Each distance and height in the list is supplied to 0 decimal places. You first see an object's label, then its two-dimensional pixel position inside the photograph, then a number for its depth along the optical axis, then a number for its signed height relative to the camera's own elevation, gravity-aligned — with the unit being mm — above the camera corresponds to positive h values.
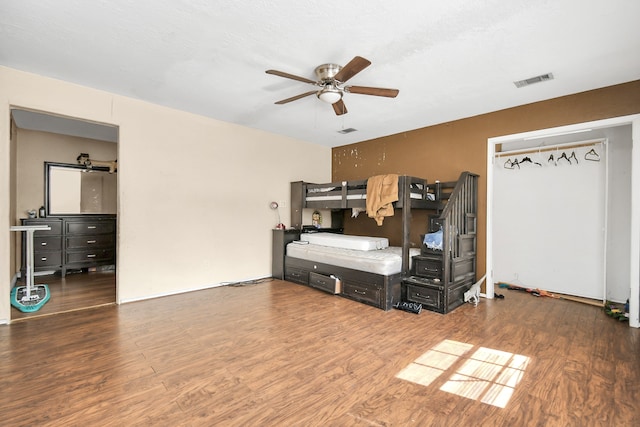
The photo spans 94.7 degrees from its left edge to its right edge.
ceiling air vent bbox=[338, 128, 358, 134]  5108 +1437
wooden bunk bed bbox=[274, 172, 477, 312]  3672 -559
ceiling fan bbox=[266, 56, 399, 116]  2727 +1219
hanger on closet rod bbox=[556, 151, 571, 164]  4227 +835
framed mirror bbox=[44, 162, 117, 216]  5246 +375
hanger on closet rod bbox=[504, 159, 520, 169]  4718 +800
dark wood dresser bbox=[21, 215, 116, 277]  5020 -597
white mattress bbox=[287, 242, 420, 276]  3686 -625
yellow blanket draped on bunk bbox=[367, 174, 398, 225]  3962 +237
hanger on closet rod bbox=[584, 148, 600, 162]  3992 +800
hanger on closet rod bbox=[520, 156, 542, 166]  4549 +827
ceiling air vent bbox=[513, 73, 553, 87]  3120 +1455
